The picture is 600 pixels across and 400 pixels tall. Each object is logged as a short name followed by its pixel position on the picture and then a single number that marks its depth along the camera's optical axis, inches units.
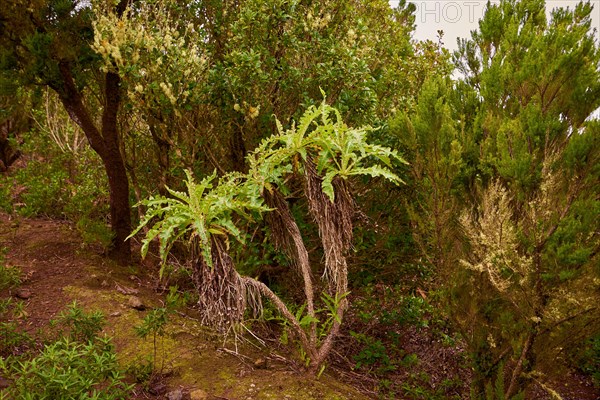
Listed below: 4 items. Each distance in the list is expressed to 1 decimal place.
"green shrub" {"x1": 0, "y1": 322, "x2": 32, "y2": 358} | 178.5
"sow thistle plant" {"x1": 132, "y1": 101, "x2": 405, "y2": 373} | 159.5
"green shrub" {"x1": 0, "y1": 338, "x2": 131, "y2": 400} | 133.5
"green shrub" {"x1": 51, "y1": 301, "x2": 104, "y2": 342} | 174.9
